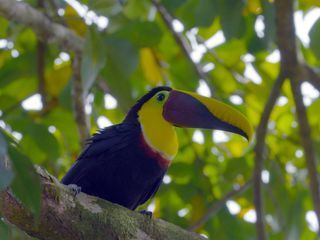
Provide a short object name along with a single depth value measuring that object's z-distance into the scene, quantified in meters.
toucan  7.14
